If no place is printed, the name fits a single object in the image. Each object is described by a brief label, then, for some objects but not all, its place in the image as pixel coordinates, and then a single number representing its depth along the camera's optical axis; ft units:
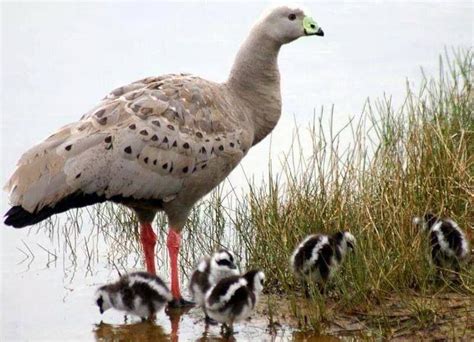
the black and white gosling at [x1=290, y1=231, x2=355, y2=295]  57.06
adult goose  56.85
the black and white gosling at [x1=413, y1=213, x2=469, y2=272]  57.62
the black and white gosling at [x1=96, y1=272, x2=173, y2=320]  56.95
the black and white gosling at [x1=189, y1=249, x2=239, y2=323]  57.52
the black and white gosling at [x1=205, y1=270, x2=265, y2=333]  54.19
